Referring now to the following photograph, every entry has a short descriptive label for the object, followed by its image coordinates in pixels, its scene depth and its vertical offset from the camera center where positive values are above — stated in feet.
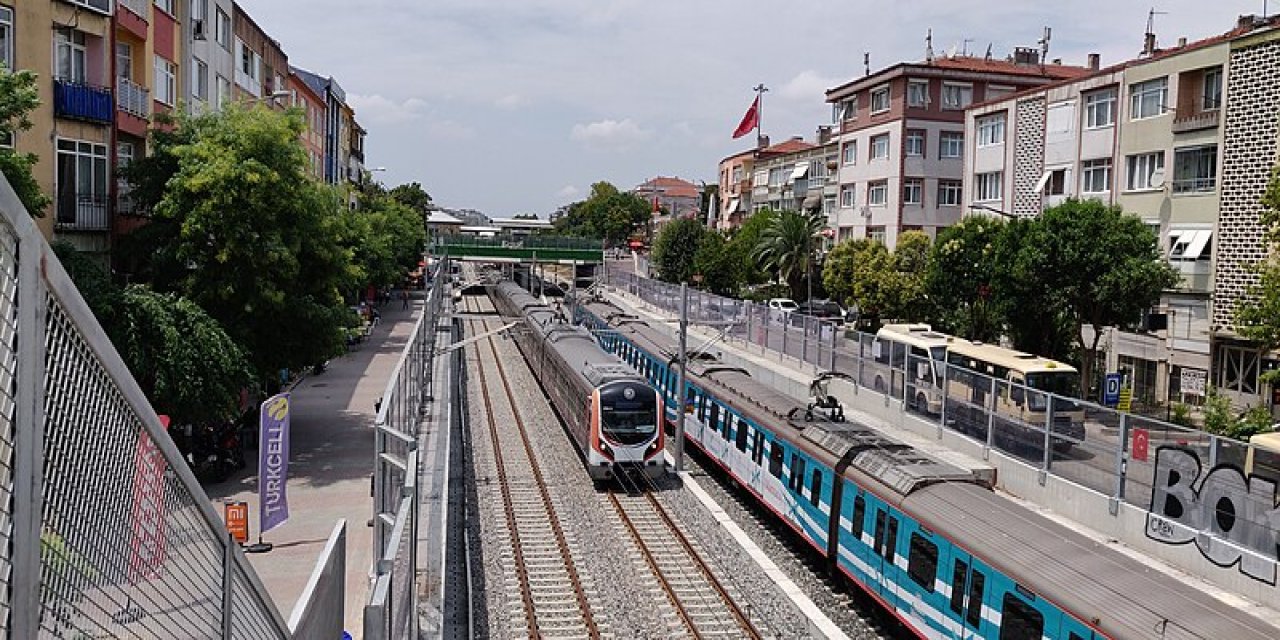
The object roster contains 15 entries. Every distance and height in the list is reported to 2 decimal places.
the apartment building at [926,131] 168.66 +20.61
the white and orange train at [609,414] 78.38 -12.20
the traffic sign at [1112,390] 89.30 -9.95
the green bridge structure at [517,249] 263.70 -0.38
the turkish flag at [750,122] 207.09 +25.73
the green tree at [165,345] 70.44 -7.32
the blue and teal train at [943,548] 35.55 -11.25
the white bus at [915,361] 80.02 -7.70
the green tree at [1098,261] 92.68 +0.65
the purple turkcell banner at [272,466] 56.90 -11.97
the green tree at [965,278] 114.73 -1.51
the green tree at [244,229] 79.77 +0.63
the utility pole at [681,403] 81.92 -11.61
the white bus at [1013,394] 63.10 -8.32
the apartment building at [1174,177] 100.17 +9.87
